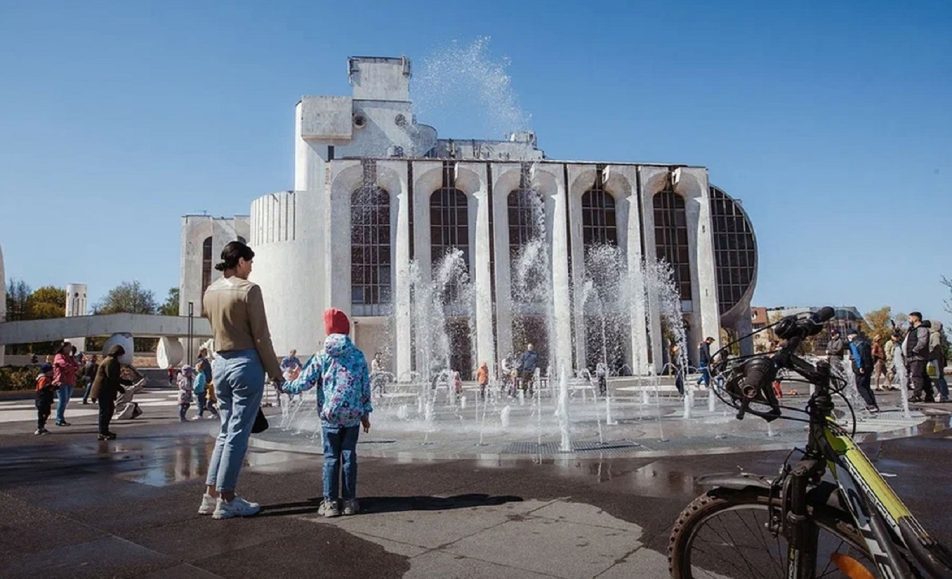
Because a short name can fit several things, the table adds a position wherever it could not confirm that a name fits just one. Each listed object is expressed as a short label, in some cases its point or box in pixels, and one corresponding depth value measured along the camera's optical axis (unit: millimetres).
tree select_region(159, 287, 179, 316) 80375
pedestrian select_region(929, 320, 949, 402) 12451
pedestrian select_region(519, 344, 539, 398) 17578
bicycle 2051
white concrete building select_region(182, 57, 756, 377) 38812
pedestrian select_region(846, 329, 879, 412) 11047
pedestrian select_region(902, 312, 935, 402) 12366
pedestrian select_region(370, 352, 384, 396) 24092
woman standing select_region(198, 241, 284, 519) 4367
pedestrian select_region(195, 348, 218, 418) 13297
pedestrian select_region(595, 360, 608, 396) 18719
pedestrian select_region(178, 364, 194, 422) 13511
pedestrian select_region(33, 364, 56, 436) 10617
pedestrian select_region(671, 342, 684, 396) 16652
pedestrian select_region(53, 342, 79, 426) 11648
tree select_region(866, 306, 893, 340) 71338
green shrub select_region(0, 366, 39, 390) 24984
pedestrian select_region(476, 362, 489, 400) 19312
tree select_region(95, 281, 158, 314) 76688
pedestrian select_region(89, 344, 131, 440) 9469
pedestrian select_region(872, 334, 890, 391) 17002
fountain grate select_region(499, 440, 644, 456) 7125
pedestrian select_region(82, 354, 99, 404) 17931
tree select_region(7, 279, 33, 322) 63600
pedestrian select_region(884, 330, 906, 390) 13896
